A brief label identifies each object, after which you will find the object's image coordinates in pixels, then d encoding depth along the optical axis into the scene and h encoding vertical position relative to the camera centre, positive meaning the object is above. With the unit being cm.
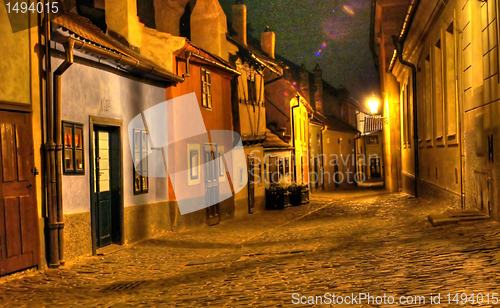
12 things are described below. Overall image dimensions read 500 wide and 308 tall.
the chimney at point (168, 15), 2028 +539
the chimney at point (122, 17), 1304 +343
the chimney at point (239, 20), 2593 +653
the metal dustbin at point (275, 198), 2364 -165
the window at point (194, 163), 1548 -4
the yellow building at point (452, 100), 971 +127
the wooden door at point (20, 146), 792 +32
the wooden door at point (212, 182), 1678 -63
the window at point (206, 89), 1670 +220
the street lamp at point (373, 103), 3572 +332
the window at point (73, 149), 959 +30
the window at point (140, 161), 1242 +5
